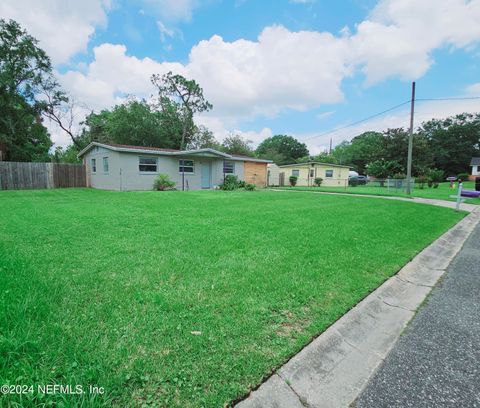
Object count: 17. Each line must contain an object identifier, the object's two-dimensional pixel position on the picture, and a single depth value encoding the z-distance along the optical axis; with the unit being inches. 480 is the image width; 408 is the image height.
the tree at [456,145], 1630.2
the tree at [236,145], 1439.5
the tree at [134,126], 1010.1
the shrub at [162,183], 601.6
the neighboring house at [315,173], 1138.7
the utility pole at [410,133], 594.2
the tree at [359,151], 1386.6
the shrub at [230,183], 674.6
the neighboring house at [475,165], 1572.3
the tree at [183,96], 1173.1
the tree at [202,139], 1302.9
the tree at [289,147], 2329.0
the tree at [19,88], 757.3
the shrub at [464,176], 1434.3
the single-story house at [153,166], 577.3
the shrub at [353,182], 1263.5
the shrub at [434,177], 950.6
